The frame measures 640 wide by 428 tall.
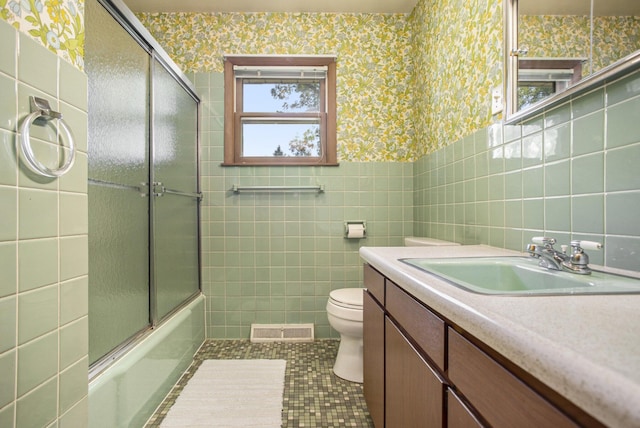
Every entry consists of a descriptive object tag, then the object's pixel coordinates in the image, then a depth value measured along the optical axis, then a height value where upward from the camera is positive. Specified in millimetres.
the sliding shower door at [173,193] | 1700 +118
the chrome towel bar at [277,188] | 2321 +181
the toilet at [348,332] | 1746 -701
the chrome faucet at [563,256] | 808 -124
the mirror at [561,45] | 796 +514
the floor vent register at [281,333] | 2307 -930
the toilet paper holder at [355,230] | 2316 -141
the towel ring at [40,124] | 744 +199
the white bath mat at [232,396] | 1423 -978
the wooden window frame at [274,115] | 2363 +771
